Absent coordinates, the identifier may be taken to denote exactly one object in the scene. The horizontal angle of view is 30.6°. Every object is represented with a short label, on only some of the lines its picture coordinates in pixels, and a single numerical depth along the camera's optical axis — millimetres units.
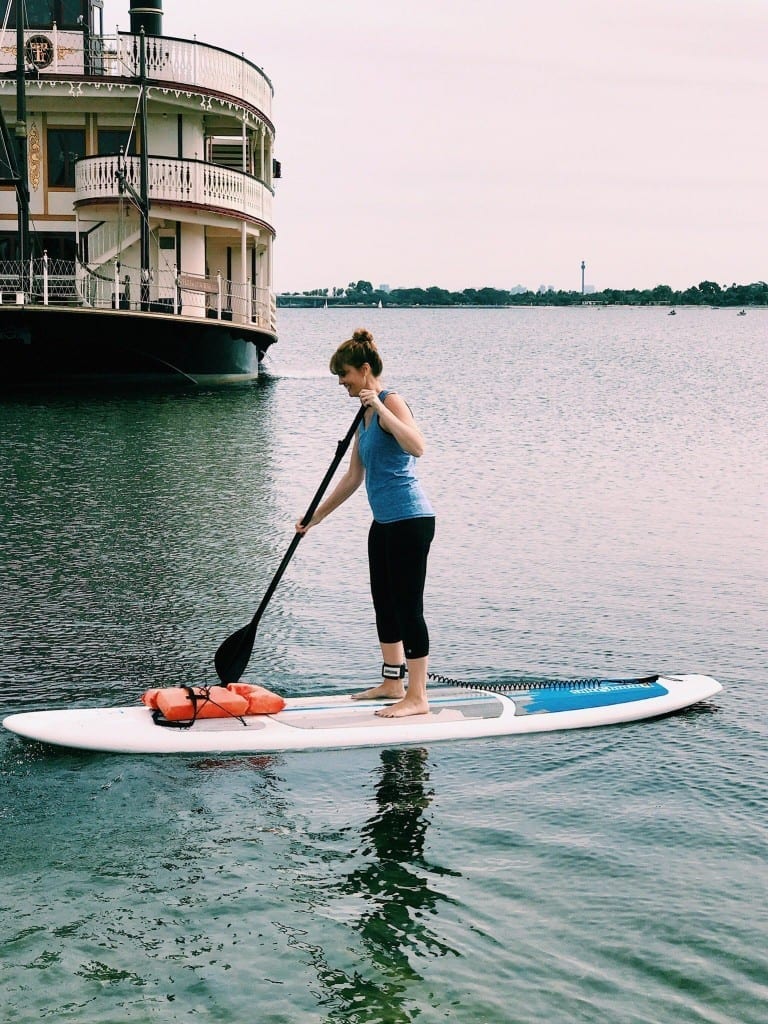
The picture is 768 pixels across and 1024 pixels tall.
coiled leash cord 7531
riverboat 28562
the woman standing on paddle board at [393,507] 6625
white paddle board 6625
